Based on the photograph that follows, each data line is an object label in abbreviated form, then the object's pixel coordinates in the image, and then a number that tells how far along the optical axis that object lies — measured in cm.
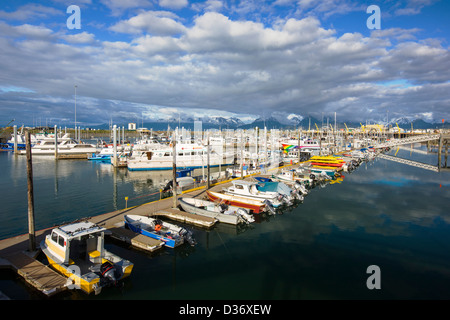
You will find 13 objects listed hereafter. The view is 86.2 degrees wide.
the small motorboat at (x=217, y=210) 2100
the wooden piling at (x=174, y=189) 2180
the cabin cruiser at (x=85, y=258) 1177
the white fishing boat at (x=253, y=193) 2519
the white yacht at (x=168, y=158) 5020
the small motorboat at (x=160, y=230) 1667
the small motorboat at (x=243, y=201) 2370
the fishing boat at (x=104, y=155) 6512
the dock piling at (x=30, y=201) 1339
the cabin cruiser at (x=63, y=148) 7325
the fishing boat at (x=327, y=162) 4875
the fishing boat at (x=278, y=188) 2738
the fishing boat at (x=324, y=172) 4016
